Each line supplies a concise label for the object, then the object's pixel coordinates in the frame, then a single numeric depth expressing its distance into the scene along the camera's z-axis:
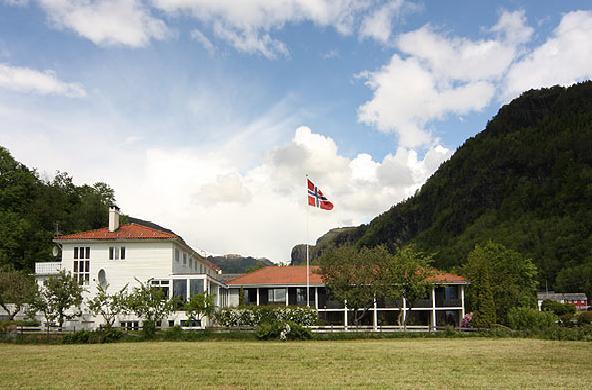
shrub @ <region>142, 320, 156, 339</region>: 38.62
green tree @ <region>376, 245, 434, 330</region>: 45.94
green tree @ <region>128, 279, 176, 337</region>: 41.38
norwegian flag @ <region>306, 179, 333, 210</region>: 46.62
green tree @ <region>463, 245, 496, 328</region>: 45.44
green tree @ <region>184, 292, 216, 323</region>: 44.28
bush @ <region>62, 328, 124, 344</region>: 37.25
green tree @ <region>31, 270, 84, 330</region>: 42.91
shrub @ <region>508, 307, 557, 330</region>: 41.97
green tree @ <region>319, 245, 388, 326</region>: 45.56
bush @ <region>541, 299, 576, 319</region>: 74.81
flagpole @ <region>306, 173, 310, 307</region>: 49.66
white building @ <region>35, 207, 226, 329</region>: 49.66
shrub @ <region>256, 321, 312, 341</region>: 37.78
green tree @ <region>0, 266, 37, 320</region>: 43.47
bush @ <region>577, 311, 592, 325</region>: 53.21
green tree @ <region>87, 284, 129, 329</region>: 41.71
